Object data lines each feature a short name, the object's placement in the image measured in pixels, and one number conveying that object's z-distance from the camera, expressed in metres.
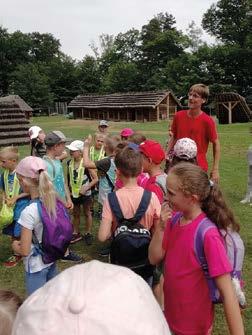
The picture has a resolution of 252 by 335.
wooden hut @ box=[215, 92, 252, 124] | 32.94
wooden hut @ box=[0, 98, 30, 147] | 17.59
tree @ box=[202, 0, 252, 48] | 60.84
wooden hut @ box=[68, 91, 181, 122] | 38.91
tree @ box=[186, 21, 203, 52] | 69.94
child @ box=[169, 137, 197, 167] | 3.99
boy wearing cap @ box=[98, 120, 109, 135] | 8.06
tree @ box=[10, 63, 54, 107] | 59.69
